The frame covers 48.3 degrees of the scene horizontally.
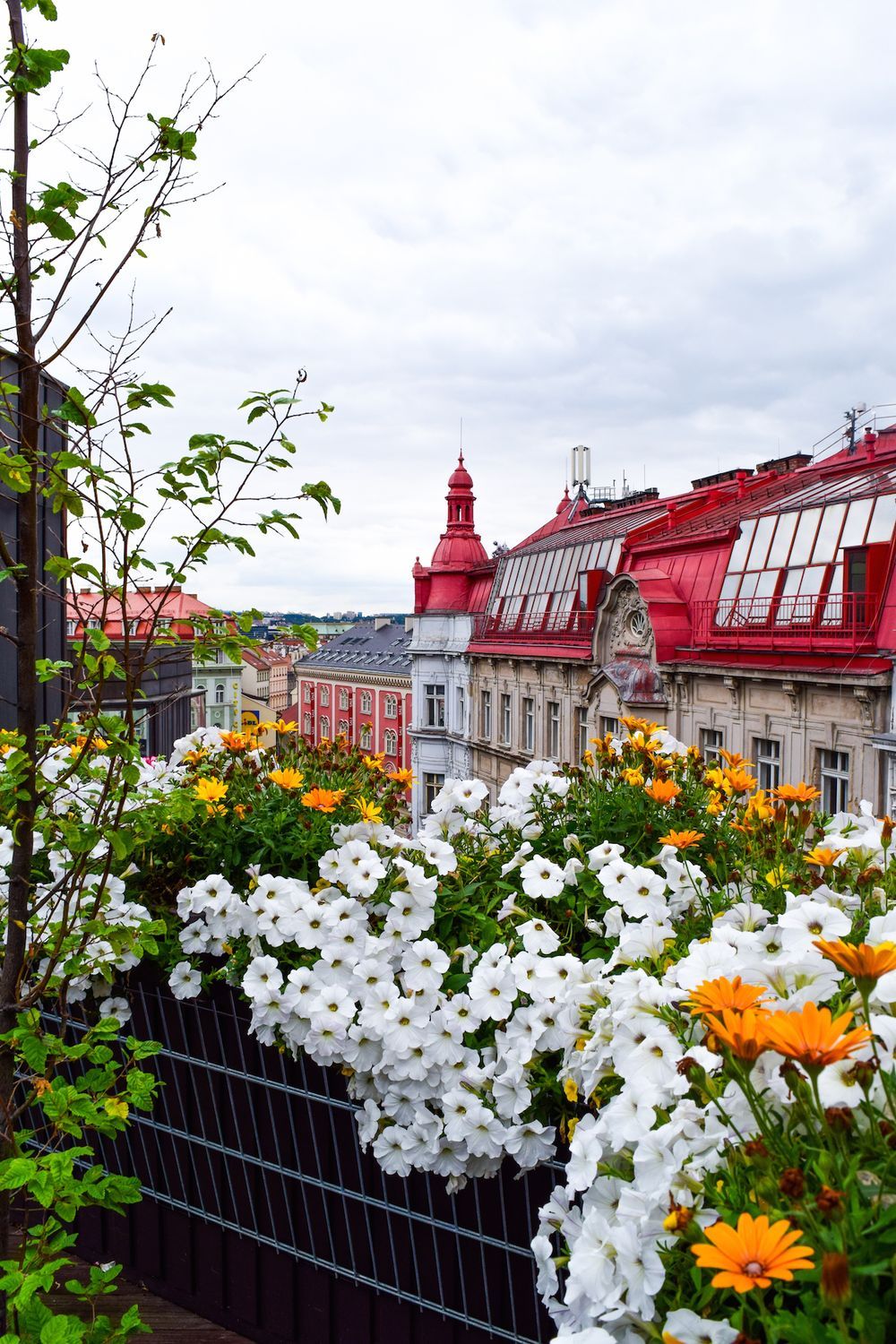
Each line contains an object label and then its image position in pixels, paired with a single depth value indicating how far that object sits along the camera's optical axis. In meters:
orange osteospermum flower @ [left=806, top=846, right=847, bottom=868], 2.79
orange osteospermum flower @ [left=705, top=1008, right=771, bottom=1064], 1.57
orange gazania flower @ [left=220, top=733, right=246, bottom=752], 4.75
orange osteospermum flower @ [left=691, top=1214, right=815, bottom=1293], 1.33
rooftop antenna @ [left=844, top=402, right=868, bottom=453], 23.56
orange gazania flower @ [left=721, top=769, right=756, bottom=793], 3.90
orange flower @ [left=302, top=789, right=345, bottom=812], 3.72
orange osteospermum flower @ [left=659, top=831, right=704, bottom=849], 3.21
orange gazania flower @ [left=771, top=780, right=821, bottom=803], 3.46
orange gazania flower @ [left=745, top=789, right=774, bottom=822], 3.53
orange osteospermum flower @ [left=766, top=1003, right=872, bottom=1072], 1.49
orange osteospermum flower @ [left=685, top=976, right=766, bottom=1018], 1.73
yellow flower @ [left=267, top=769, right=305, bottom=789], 3.91
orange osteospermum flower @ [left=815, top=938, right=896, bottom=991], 1.62
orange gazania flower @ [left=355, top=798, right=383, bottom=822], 3.67
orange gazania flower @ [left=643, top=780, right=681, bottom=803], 3.61
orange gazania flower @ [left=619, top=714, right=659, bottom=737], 4.47
